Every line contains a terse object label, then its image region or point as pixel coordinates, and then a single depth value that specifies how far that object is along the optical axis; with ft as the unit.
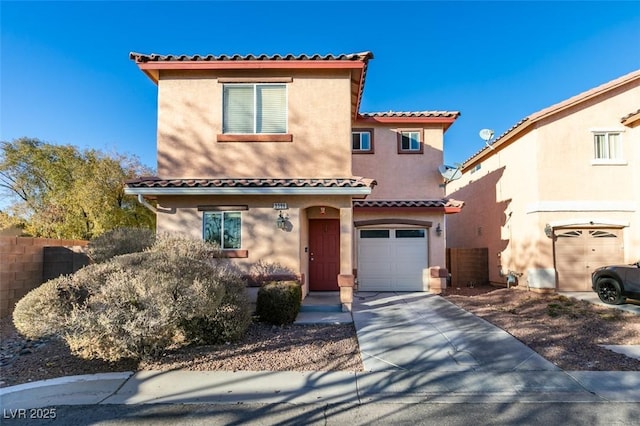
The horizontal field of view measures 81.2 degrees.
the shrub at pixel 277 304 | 28.43
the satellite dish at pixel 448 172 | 46.80
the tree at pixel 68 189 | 60.90
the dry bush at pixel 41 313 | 19.77
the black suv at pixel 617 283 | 35.70
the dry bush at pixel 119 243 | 32.53
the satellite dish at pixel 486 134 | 55.26
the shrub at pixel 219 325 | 23.40
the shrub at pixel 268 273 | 33.47
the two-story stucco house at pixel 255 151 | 33.81
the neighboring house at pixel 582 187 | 45.16
